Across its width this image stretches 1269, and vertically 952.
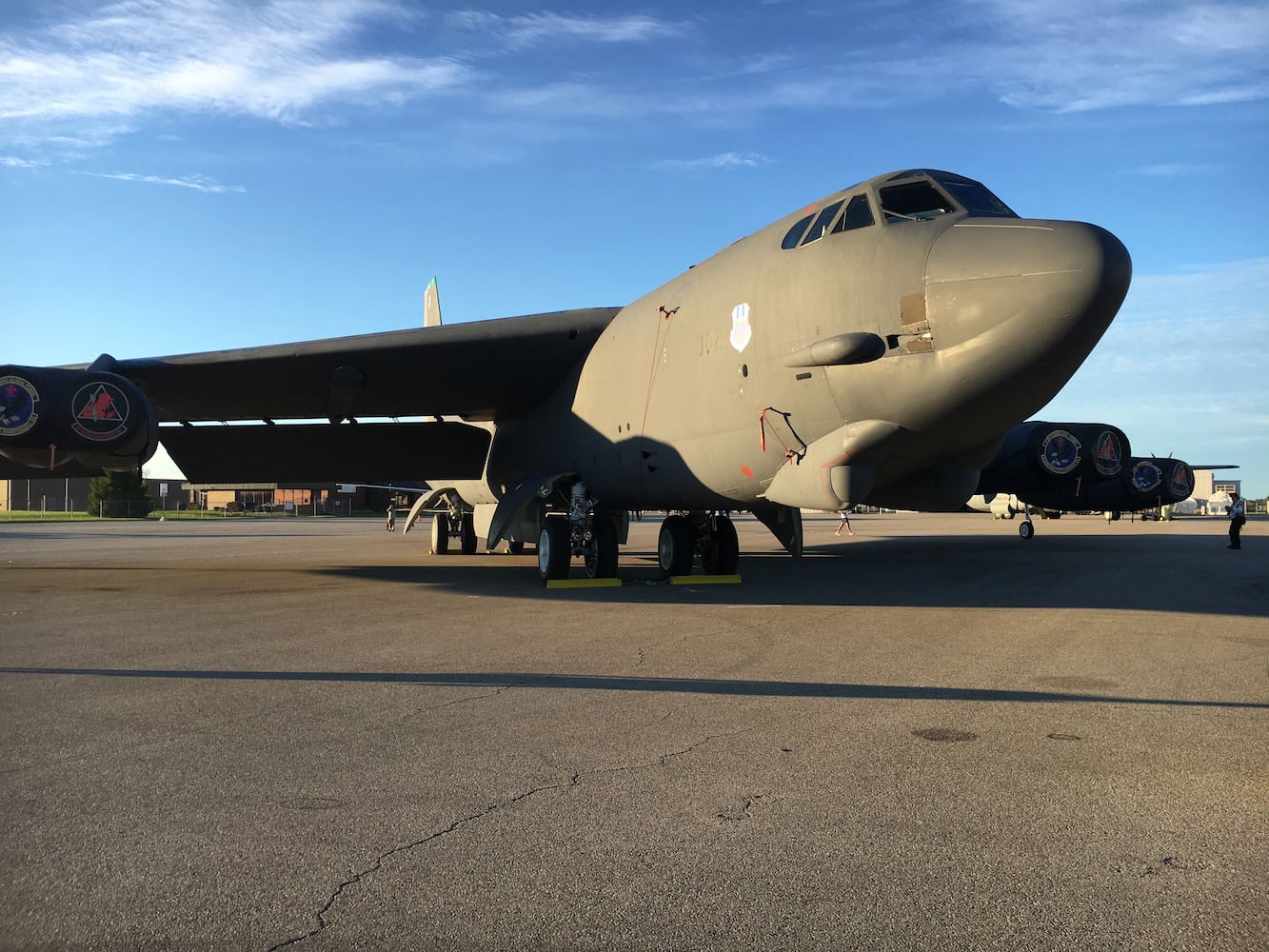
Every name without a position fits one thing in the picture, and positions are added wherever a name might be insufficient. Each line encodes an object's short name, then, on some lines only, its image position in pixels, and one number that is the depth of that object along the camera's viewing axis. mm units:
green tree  61312
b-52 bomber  8500
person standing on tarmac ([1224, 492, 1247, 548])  23875
